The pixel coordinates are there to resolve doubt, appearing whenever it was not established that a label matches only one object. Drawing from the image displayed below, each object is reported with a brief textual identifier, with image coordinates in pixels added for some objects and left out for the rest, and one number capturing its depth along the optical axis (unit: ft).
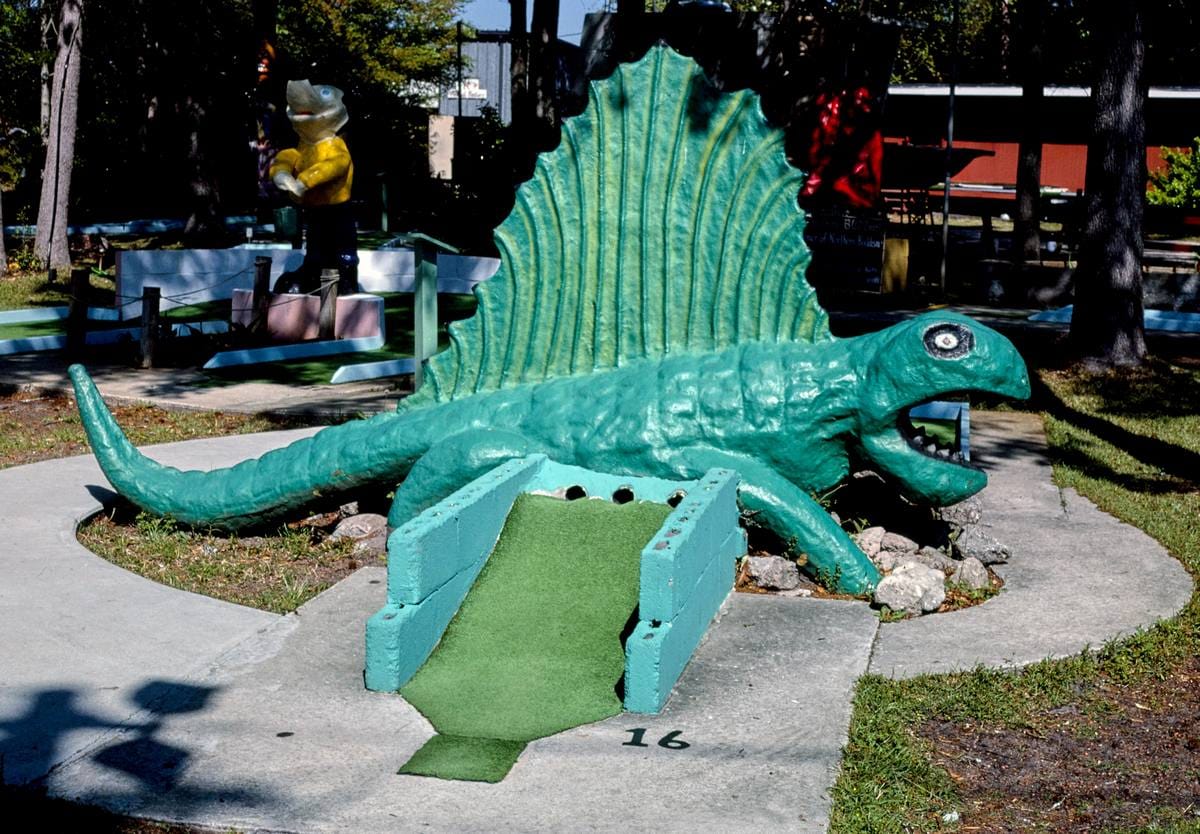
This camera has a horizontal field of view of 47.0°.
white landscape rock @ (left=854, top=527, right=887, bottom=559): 21.95
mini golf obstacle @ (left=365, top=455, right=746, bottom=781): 15.70
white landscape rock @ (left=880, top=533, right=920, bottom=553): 22.16
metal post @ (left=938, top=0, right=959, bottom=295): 54.90
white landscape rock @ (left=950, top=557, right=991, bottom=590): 21.03
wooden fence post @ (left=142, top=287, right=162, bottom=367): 41.24
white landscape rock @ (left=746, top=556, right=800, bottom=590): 20.44
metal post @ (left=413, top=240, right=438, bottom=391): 33.78
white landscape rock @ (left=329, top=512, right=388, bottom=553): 23.26
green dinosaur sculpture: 20.51
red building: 113.19
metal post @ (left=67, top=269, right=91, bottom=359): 40.86
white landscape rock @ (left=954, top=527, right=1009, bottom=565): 22.20
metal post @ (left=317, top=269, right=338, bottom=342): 45.85
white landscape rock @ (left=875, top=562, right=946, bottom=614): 19.84
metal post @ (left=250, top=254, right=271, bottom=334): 44.11
